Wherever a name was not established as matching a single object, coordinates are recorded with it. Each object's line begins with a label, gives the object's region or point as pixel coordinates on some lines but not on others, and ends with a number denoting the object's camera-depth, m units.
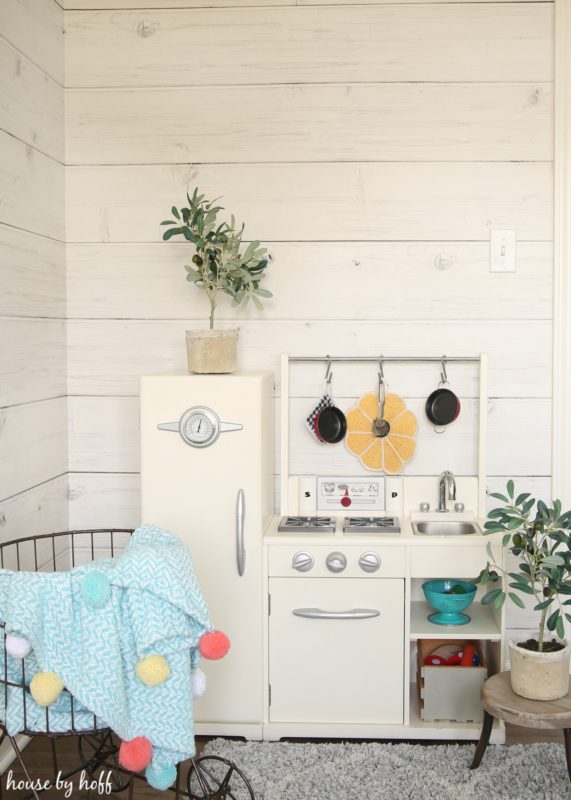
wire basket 2.40
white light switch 2.74
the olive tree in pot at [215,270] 2.53
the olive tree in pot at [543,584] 2.20
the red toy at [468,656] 2.58
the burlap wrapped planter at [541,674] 2.20
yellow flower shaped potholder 2.75
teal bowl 2.50
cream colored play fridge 2.43
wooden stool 2.14
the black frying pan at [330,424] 2.74
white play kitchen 2.44
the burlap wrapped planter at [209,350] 2.52
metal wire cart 1.70
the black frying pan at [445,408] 2.72
